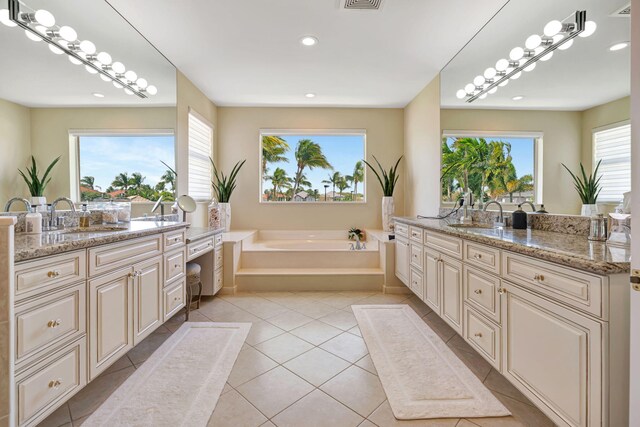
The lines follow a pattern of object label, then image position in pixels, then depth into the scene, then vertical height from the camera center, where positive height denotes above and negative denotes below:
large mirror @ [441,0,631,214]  1.50 +0.69
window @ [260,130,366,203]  4.68 +0.68
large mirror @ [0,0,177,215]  1.65 +0.74
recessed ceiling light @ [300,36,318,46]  2.62 +1.51
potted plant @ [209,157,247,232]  3.88 +0.16
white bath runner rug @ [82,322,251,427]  1.47 -0.99
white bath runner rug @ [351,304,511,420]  1.53 -0.99
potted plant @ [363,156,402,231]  4.13 +0.12
